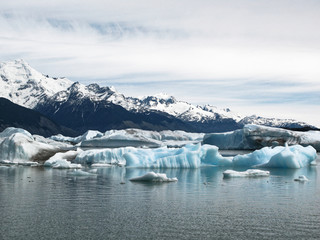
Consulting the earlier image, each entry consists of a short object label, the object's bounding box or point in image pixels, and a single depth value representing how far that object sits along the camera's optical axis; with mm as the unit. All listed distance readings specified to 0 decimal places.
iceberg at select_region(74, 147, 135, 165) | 51219
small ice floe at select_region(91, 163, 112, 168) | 48181
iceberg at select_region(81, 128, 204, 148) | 125950
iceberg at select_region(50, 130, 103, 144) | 134500
